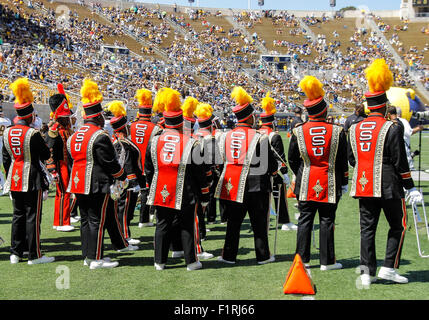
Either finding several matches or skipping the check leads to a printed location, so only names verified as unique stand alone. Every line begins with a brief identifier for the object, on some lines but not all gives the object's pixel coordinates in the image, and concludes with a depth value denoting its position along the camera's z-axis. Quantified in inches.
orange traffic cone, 200.2
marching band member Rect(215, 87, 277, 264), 249.9
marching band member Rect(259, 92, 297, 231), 298.3
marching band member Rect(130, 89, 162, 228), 330.0
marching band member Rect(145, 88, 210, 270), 239.5
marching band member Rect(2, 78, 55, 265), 255.3
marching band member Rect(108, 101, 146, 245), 303.3
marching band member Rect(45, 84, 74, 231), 314.5
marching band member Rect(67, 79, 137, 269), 244.2
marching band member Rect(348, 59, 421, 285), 214.1
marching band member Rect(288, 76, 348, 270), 230.2
